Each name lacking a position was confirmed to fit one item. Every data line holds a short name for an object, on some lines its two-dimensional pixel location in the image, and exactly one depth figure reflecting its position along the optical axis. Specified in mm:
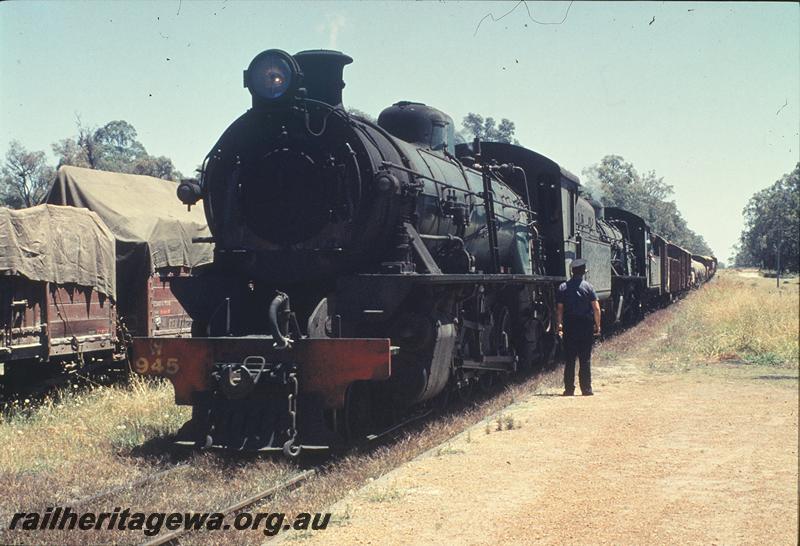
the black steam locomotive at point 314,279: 7086
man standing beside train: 10867
